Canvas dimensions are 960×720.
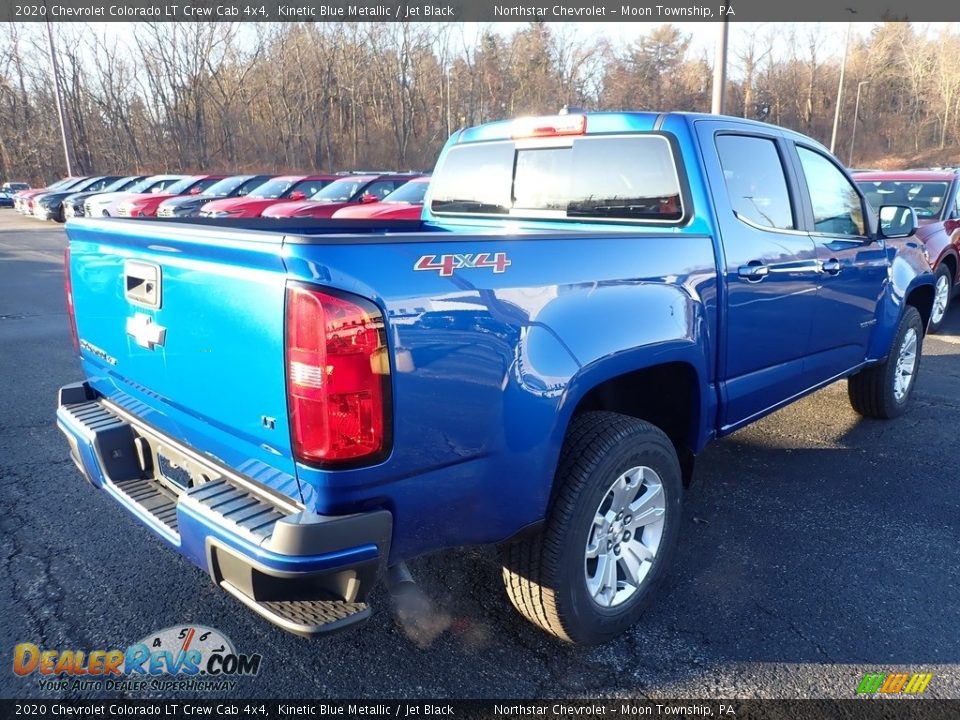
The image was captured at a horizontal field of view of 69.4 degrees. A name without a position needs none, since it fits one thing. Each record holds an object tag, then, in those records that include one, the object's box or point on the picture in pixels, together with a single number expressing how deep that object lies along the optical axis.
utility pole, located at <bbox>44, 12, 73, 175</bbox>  30.53
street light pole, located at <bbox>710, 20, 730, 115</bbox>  9.13
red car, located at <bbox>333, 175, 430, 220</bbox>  11.39
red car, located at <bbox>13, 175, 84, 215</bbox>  25.28
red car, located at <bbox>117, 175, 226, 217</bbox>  17.41
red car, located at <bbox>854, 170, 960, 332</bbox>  8.04
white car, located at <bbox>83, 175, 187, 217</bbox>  19.00
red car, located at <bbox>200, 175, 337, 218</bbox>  15.37
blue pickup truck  1.90
